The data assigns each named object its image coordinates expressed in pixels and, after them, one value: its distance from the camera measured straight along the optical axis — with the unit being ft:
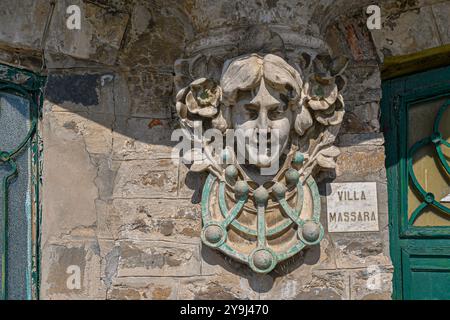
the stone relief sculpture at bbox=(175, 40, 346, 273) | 8.20
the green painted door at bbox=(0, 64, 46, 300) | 9.18
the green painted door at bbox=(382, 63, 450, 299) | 9.27
